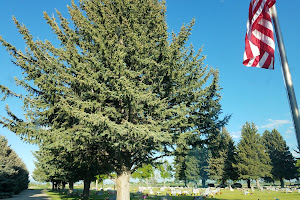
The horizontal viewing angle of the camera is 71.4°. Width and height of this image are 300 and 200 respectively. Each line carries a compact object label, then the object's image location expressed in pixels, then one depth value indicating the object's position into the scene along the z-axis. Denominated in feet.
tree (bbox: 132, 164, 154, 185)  171.59
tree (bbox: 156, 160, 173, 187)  209.05
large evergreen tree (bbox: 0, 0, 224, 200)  35.63
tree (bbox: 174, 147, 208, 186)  277.66
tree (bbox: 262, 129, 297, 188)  168.76
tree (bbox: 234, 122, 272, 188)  145.79
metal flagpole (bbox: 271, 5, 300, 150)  14.67
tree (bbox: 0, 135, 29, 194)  101.65
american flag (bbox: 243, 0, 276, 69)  17.04
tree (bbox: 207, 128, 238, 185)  158.18
